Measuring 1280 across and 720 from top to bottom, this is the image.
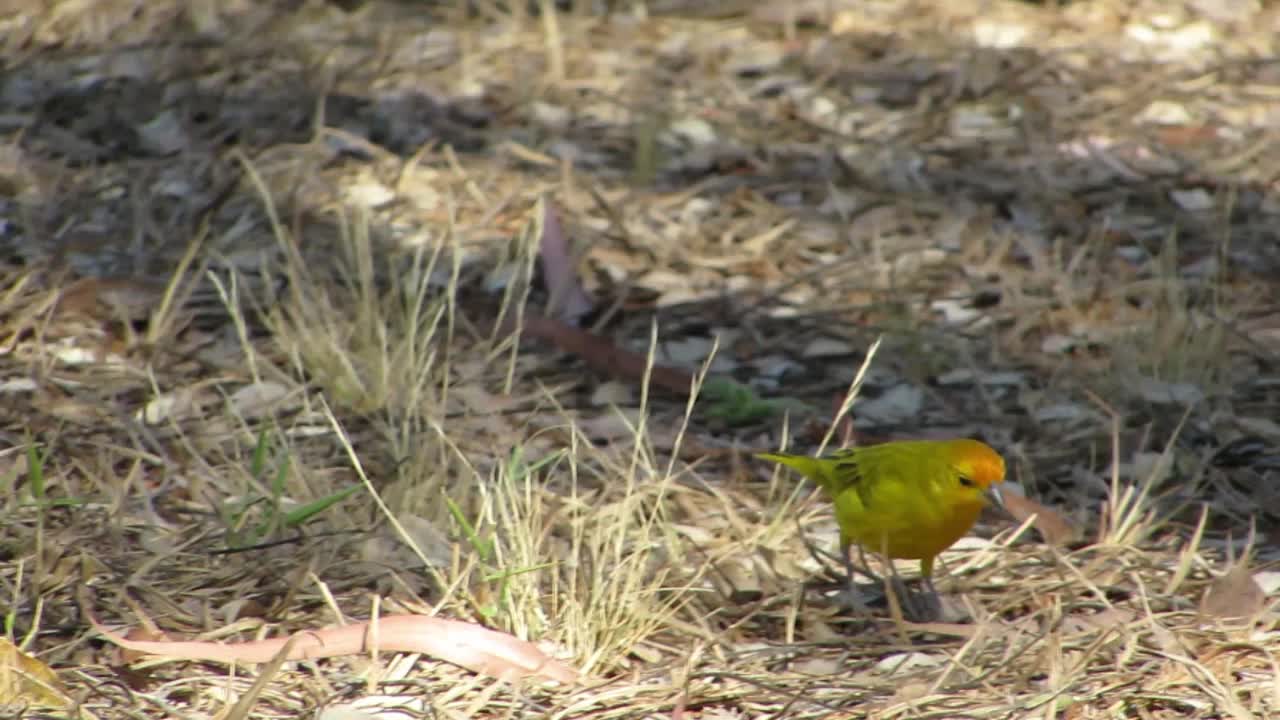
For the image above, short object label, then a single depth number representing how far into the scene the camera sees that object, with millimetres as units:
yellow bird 5996
